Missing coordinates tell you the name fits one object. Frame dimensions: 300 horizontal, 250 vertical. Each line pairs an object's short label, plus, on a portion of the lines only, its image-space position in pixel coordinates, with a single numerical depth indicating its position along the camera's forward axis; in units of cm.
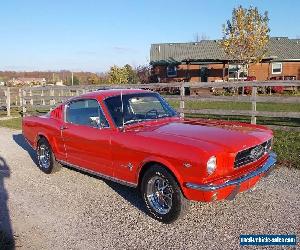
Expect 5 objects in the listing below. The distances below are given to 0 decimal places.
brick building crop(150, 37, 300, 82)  2344
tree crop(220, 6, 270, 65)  2099
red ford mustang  280
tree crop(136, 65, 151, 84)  2755
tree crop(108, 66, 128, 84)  2655
